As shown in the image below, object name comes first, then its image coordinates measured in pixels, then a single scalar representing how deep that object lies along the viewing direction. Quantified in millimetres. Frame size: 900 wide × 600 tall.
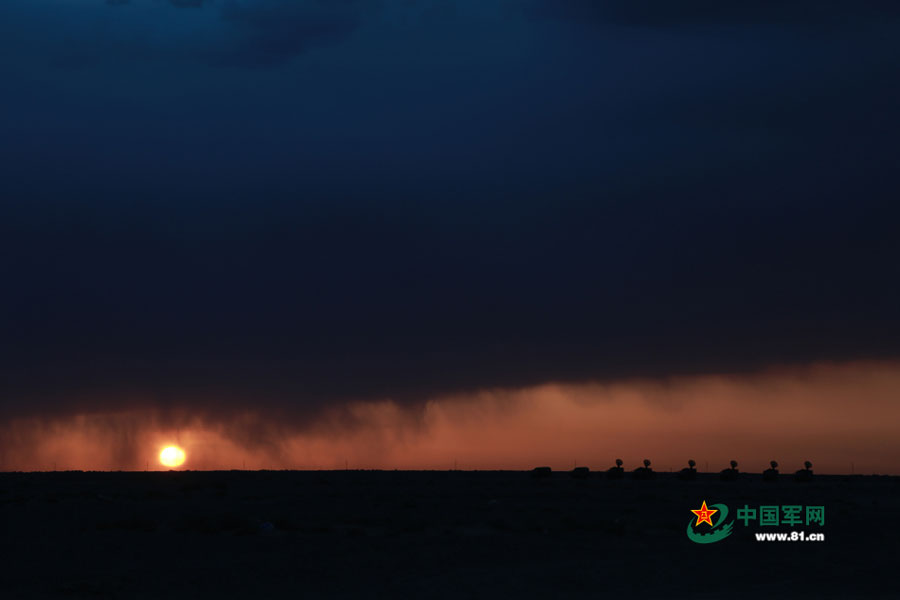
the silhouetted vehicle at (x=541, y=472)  118094
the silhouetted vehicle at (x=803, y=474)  113881
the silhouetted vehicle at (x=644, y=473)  117612
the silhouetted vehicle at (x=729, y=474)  111625
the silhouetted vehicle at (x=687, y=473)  114500
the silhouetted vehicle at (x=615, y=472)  119169
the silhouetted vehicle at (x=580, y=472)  117875
